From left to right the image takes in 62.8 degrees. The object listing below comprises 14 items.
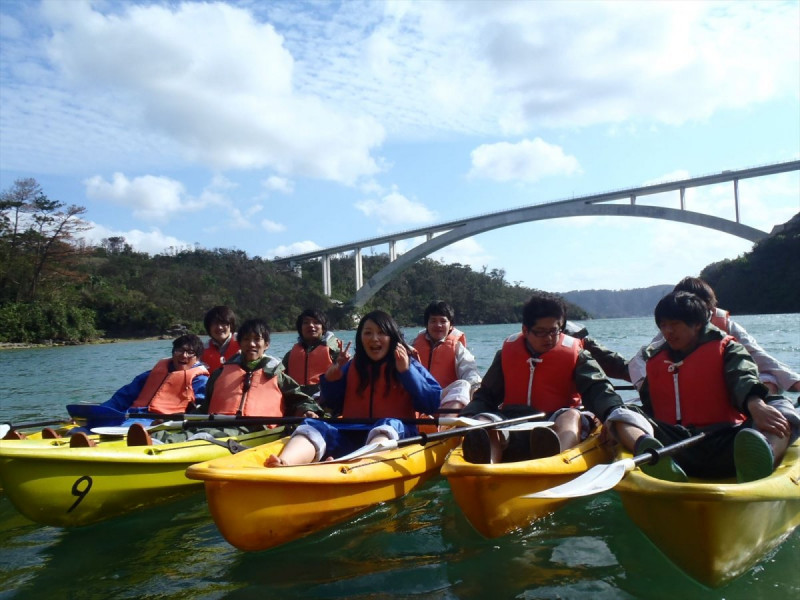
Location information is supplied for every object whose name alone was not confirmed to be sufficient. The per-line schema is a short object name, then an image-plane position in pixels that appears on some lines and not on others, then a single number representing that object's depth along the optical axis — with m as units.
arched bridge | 29.84
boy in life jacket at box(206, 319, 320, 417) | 4.04
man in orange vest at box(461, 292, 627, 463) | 3.12
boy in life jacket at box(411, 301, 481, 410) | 4.99
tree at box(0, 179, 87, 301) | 28.95
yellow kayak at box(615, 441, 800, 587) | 2.04
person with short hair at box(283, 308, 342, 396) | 5.53
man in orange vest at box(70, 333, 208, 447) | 4.63
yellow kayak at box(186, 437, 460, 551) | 2.46
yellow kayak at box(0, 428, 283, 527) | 2.96
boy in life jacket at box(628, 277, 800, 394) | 3.49
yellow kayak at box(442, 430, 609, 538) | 2.47
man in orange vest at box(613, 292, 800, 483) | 2.70
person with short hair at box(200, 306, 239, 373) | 5.43
